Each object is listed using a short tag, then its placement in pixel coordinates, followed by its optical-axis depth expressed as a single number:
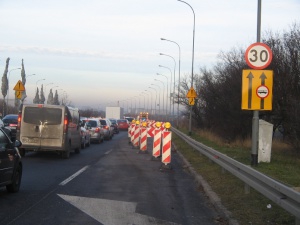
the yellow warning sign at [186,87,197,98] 28.78
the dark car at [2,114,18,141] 25.39
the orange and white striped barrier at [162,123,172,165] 15.32
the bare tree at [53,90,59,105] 88.23
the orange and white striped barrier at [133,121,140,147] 24.95
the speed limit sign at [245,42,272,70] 11.66
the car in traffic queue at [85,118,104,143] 29.38
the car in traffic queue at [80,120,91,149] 22.89
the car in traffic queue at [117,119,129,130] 56.34
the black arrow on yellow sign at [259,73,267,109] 12.05
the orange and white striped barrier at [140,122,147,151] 22.03
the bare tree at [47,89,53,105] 88.56
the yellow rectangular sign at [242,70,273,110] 12.05
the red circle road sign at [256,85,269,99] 12.03
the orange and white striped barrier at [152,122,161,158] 17.38
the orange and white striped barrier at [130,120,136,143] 26.92
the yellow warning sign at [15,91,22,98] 26.80
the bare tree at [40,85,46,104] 87.82
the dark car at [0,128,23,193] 8.89
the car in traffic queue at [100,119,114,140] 33.14
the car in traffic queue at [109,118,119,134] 46.81
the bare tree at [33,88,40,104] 85.09
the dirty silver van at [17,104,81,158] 17.42
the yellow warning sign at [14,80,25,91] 26.23
